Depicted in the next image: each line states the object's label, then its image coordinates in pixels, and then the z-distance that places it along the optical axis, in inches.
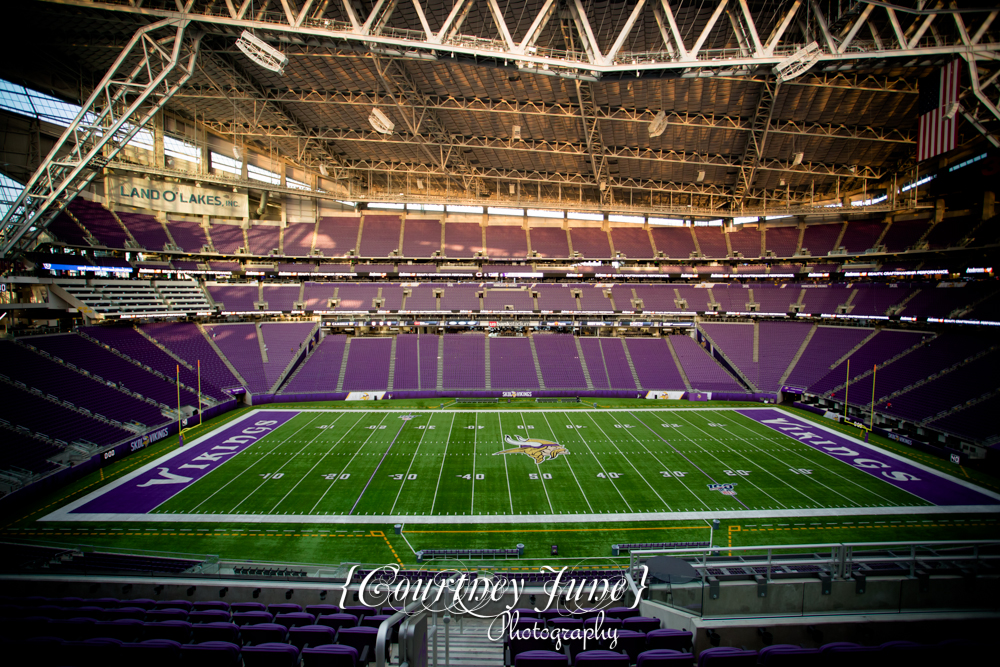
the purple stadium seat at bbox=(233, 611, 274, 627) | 235.9
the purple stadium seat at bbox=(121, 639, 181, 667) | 166.7
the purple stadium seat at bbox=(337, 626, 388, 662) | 201.0
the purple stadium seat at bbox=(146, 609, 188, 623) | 229.9
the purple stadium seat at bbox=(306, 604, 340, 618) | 253.8
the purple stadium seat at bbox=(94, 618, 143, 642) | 199.6
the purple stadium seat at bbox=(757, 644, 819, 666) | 157.5
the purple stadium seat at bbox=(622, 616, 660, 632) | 224.8
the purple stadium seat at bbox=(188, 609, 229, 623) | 236.5
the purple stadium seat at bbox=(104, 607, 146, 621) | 230.9
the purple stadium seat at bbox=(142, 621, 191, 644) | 201.7
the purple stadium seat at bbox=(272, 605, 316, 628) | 235.0
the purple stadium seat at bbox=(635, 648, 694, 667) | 167.5
